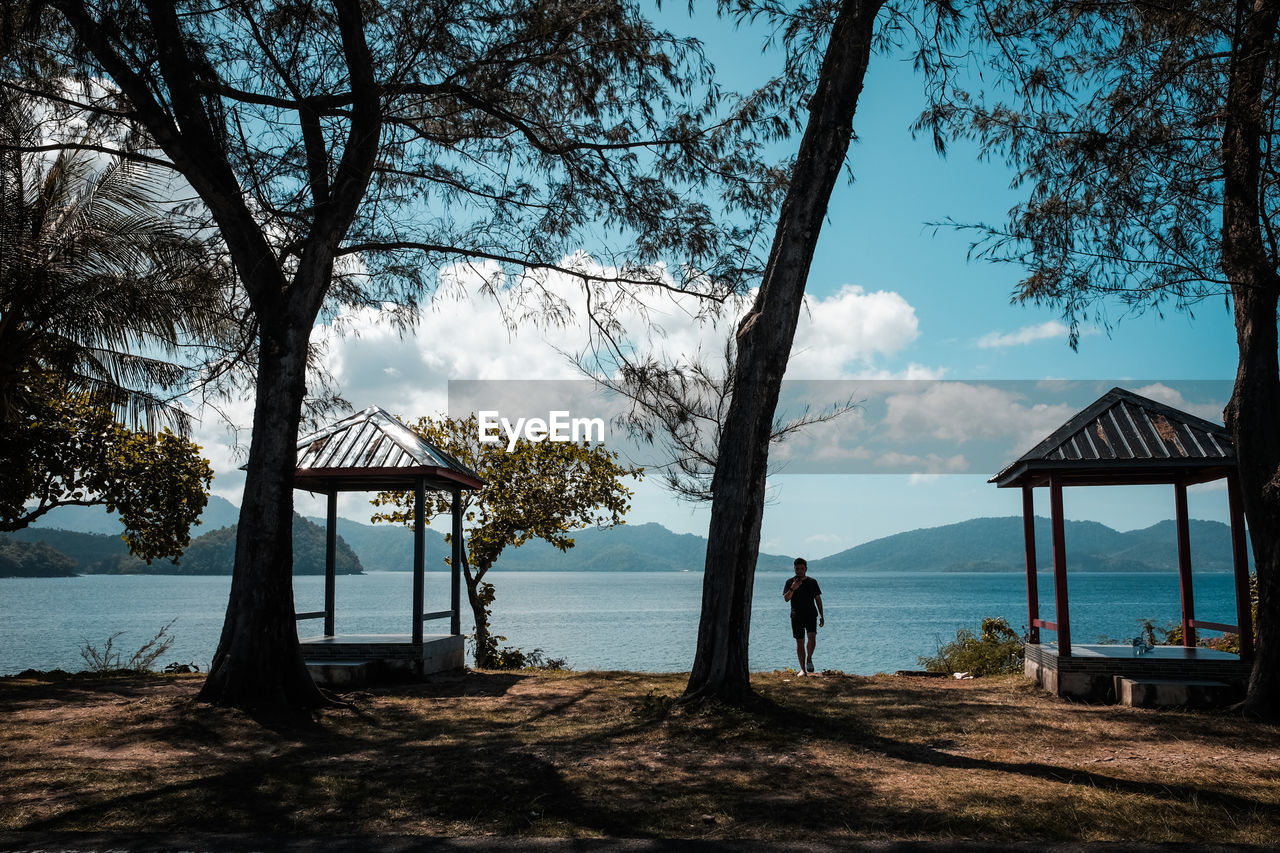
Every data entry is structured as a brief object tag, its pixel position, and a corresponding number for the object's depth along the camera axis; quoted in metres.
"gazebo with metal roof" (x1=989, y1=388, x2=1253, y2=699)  9.78
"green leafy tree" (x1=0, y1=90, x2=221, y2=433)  11.33
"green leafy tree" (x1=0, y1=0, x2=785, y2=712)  9.24
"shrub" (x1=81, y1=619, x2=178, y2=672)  13.80
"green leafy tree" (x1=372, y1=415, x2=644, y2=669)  18.78
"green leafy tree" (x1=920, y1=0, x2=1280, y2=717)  8.80
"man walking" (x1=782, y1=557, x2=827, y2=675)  12.88
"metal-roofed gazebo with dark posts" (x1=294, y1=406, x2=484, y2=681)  11.61
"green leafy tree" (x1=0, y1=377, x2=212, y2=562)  13.80
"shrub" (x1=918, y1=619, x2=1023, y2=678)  15.22
